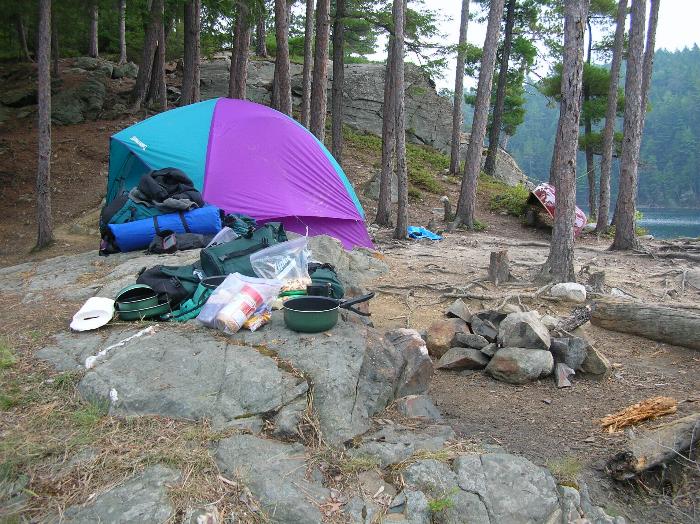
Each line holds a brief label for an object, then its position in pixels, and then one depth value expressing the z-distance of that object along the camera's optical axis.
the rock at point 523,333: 4.66
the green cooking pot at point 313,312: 3.79
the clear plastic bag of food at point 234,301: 3.82
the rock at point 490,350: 4.80
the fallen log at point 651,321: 4.95
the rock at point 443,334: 5.05
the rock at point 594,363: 4.55
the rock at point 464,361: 4.75
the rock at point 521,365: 4.49
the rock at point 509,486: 2.78
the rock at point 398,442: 3.04
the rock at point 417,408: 3.66
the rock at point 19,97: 16.77
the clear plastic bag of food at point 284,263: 4.76
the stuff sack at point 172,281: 4.38
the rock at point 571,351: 4.61
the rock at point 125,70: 19.58
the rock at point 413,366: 3.92
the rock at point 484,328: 5.04
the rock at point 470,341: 4.93
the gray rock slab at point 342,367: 3.28
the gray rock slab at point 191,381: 3.12
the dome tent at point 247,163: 8.18
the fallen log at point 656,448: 3.12
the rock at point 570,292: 6.34
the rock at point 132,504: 2.37
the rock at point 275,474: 2.56
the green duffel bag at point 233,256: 4.80
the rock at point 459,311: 5.43
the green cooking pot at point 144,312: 4.11
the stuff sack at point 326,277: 4.72
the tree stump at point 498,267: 7.20
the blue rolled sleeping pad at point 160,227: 6.55
